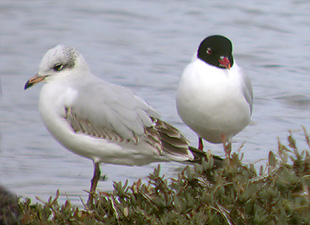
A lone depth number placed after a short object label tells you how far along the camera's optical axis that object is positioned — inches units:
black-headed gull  535.2
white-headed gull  452.8
